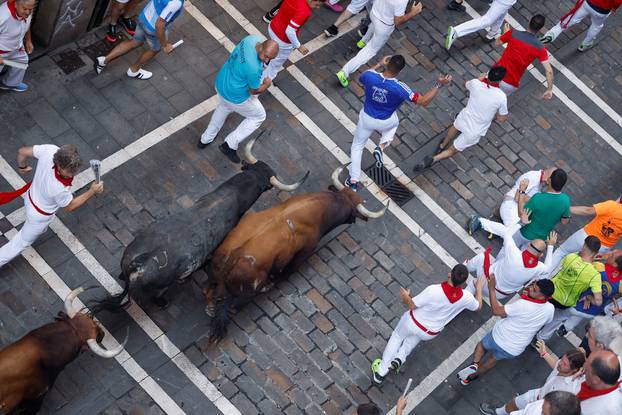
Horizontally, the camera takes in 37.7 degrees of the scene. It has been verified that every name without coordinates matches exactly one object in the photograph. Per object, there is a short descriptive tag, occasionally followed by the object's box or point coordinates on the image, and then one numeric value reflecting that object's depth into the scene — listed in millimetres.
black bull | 10578
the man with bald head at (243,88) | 12055
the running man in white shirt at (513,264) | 11703
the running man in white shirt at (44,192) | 10414
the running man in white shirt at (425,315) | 10766
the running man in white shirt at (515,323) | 11031
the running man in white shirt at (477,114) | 13273
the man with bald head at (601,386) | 9781
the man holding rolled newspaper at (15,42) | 11562
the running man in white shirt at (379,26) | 14039
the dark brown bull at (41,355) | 9555
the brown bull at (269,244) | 11016
